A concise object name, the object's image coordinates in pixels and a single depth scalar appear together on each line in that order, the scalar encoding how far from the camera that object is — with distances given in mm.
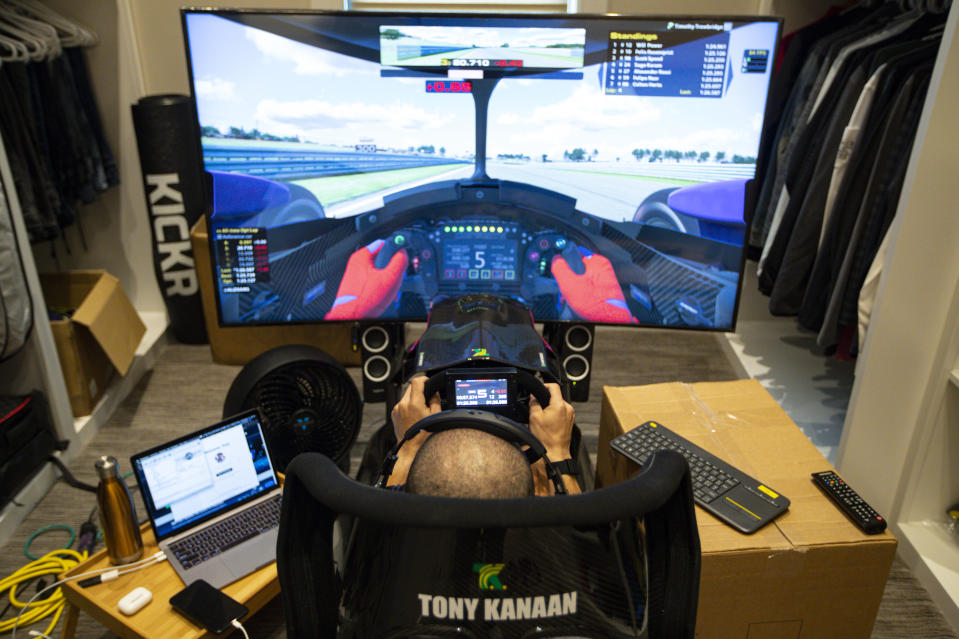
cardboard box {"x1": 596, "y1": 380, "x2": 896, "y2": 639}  1583
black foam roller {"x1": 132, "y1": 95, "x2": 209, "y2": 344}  3281
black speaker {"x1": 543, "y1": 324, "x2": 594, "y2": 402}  2482
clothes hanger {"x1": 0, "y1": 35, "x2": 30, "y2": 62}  2668
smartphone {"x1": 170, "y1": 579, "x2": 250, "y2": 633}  1712
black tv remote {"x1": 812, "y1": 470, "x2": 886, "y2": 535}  1588
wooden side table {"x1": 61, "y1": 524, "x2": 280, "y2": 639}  1702
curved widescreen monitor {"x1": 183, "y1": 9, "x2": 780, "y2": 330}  2070
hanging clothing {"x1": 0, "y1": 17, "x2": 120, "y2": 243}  2855
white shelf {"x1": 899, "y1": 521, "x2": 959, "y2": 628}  2098
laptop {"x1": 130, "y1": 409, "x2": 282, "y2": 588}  1899
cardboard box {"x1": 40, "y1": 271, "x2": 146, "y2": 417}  2861
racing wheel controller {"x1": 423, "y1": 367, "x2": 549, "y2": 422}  1882
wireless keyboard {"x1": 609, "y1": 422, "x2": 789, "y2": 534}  1643
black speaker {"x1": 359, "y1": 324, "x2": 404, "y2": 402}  2527
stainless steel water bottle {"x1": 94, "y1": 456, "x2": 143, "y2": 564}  1824
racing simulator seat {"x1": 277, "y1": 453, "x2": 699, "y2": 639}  726
